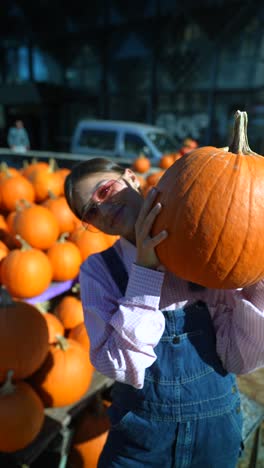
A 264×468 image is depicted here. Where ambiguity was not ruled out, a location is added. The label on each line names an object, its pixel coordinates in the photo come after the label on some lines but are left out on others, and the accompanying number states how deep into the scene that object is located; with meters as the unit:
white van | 10.43
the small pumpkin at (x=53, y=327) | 2.29
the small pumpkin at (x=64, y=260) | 2.86
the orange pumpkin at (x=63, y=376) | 2.04
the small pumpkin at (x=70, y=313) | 2.64
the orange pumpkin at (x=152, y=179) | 4.17
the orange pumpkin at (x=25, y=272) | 2.54
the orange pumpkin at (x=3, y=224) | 3.27
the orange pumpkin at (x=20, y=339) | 1.85
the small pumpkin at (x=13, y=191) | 3.49
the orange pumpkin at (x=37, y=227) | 2.90
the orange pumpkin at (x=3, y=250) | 2.79
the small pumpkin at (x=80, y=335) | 2.43
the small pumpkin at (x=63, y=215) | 3.35
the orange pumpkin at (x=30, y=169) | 4.16
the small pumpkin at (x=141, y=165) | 6.03
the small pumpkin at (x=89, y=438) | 2.19
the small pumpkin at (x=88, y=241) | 3.11
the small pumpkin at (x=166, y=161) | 6.19
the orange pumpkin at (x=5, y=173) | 3.79
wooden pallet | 1.80
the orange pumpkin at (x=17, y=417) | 1.72
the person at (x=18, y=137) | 12.27
